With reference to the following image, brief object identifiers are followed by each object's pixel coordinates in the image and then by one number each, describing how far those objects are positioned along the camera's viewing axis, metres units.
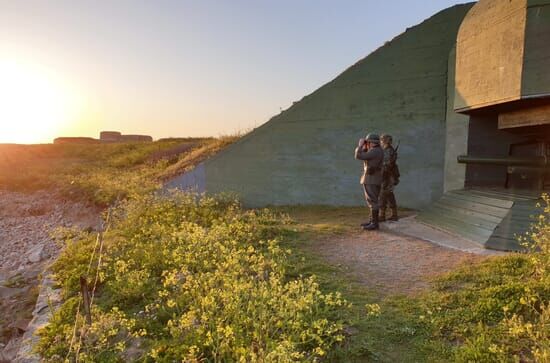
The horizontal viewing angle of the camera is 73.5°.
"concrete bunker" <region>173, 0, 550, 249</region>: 6.79
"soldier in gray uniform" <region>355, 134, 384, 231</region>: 7.81
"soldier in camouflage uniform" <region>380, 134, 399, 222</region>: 8.52
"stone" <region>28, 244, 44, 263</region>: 10.13
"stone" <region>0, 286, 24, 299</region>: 7.82
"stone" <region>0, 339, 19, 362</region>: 5.57
